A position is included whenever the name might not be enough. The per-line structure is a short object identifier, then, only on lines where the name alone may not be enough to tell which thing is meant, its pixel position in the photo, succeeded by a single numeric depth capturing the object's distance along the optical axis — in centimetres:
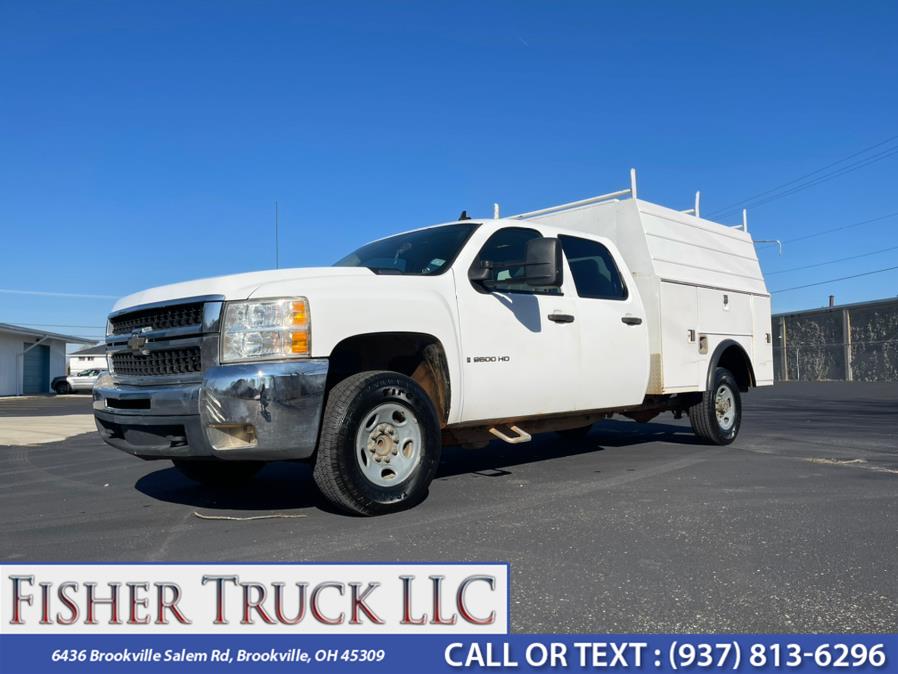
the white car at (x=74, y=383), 3775
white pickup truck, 427
